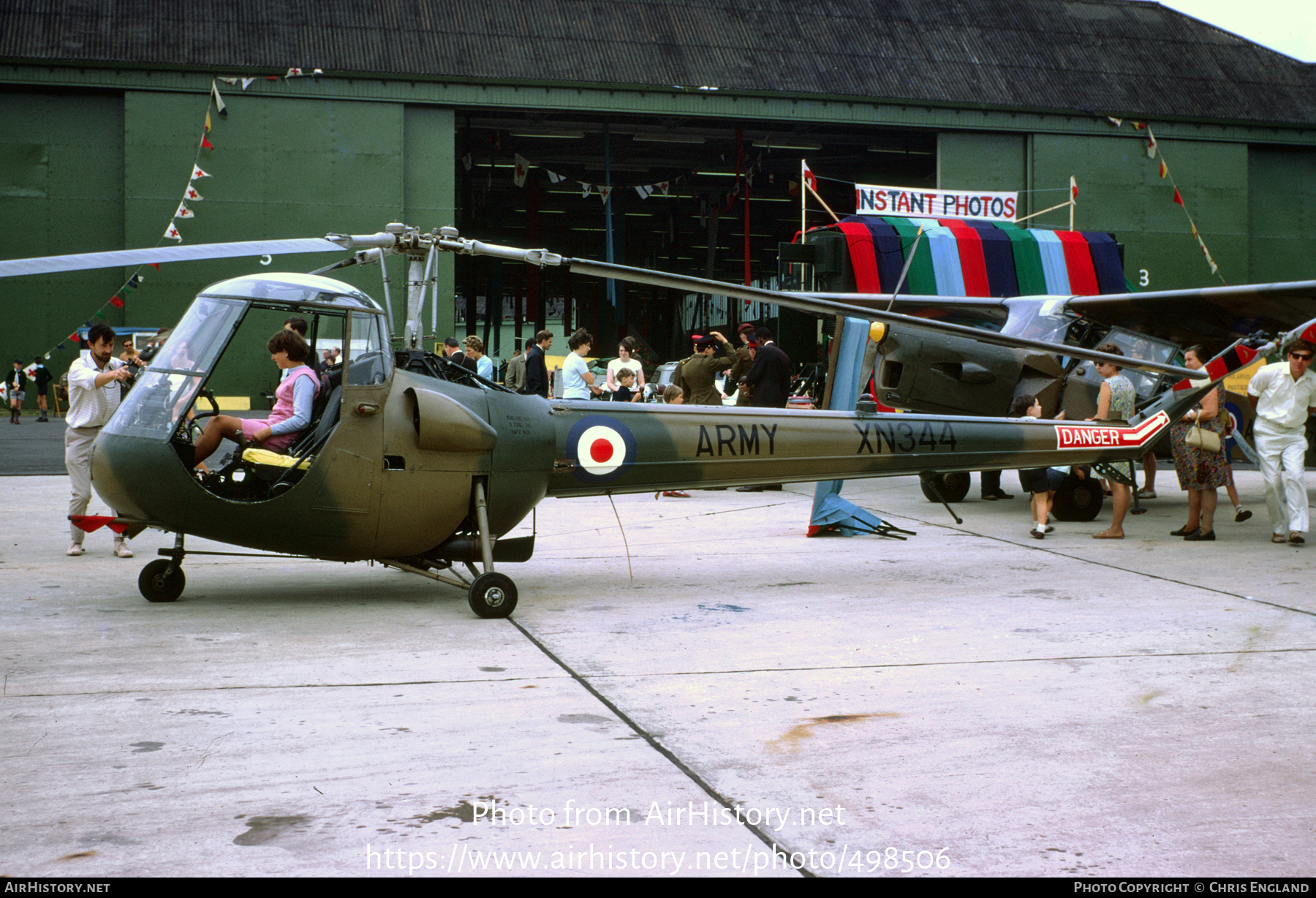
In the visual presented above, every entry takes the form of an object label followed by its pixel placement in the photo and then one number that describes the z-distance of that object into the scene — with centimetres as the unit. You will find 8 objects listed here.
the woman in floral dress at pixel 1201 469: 949
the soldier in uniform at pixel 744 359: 1470
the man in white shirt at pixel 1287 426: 898
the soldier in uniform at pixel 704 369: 1341
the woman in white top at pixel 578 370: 1262
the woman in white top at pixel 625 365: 1459
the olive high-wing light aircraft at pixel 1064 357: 1111
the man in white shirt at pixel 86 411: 809
